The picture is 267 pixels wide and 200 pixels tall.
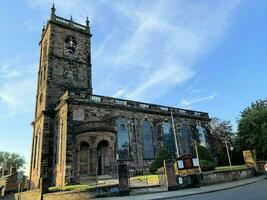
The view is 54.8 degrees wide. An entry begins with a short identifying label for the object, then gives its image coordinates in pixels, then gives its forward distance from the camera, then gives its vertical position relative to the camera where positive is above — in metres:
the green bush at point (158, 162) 28.12 +1.54
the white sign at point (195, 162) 21.46 +0.95
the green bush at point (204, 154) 31.06 +2.25
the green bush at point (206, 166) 25.29 +0.68
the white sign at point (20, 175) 21.17 +0.94
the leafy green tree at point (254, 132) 34.22 +5.05
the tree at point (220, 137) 39.09 +5.85
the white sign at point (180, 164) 21.43 +0.87
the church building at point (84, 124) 26.91 +6.73
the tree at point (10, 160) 66.46 +6.98
